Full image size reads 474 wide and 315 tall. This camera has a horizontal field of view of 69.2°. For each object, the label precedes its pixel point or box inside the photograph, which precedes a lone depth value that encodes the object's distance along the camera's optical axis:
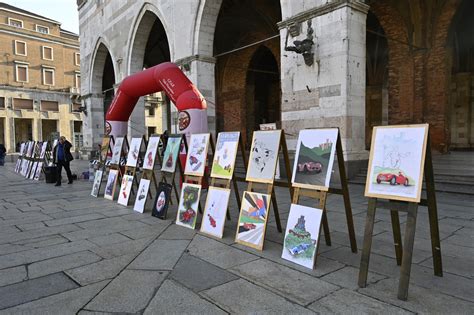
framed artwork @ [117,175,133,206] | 6.50
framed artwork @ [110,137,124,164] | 7.33
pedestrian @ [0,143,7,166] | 19.97
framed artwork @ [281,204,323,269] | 3.22
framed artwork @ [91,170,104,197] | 7.59
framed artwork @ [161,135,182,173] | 5.62
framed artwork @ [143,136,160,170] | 6.13
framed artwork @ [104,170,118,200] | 7.18
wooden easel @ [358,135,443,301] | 2.60
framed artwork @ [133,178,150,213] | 5.87
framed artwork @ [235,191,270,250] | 3.80
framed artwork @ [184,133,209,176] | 5.00
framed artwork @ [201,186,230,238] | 4.30
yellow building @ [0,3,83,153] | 36.00
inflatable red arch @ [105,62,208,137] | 8.26
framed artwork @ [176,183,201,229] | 4.76
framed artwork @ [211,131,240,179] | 4.52
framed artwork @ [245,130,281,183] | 3.99
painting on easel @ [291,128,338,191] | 3.45
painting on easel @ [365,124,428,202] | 2.71
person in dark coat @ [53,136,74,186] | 9.88
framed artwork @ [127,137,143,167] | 6.61
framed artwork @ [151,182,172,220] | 5.36
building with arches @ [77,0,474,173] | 7.33
